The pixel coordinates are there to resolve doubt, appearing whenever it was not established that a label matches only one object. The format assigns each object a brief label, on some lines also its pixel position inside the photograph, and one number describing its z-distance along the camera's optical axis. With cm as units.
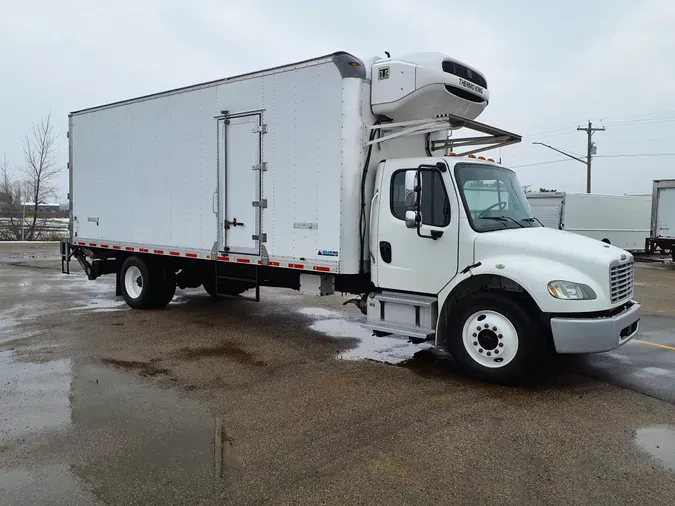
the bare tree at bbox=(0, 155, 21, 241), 3306
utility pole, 3856
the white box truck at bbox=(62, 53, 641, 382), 581
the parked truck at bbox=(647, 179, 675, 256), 2270
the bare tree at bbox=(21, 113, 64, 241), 3369
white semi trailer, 2464
